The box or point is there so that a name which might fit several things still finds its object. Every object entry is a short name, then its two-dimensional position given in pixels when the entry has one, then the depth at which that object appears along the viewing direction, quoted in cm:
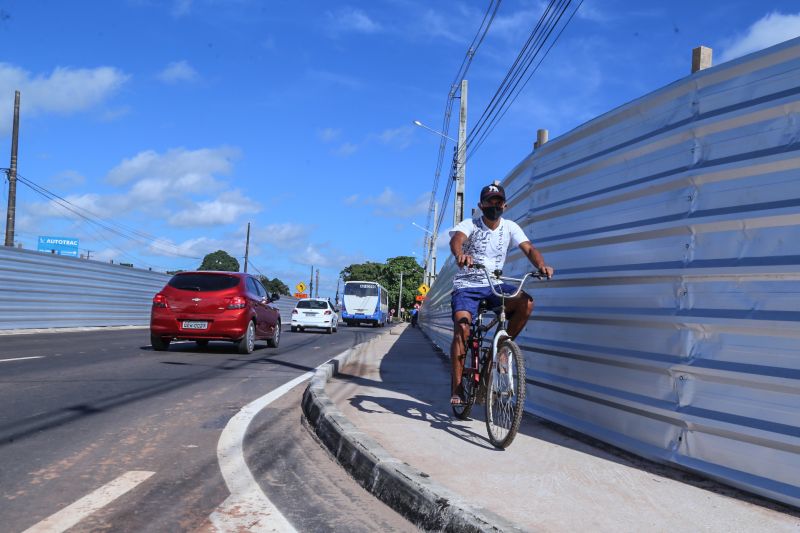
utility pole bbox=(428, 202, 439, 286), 5372
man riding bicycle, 526
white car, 2931
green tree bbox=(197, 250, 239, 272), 12296
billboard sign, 5675
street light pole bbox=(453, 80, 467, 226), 2405
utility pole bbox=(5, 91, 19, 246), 2755
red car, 1266
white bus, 4644
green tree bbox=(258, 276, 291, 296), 13589
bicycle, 451
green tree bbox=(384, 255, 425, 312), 12406
